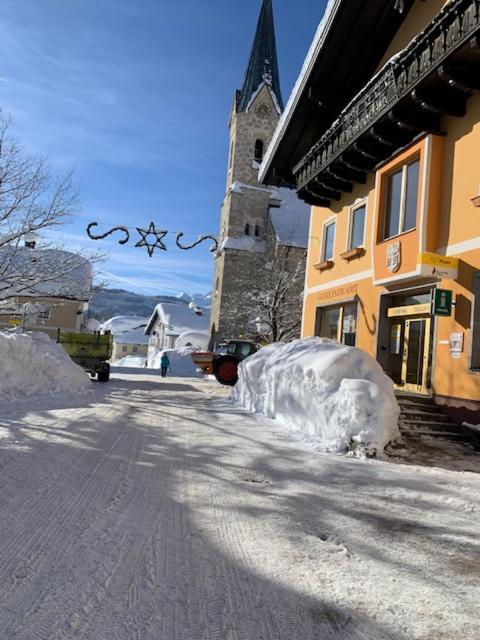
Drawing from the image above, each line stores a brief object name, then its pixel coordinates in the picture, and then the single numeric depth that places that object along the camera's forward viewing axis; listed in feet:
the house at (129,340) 242.58
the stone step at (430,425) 30.60
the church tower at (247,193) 131.03
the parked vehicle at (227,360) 68.69
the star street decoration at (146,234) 63.82
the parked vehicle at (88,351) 68.18
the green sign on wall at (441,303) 32.17
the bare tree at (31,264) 48.93
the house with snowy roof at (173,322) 181.16
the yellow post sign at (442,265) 32.35
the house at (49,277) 51.13
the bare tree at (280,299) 95.76
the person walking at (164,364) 94.53
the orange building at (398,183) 31.55
